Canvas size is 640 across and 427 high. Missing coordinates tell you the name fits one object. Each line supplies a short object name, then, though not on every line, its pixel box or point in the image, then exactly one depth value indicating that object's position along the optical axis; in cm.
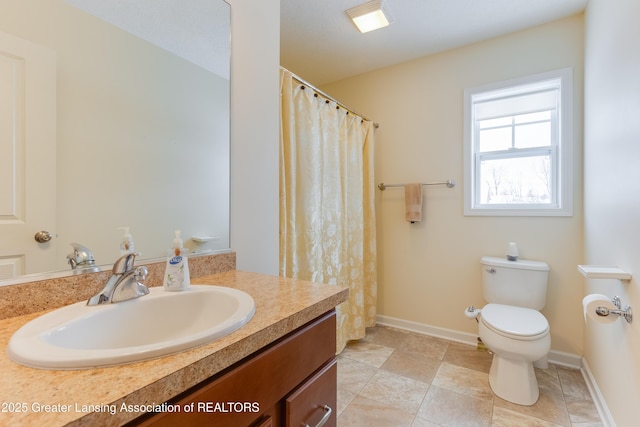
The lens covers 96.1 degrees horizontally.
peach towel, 239
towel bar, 233
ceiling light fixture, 180
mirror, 83
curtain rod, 176
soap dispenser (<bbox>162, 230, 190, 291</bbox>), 87
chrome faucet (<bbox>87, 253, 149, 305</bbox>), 76
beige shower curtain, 168
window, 199
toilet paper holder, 115
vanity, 39
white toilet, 156
